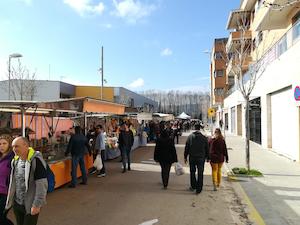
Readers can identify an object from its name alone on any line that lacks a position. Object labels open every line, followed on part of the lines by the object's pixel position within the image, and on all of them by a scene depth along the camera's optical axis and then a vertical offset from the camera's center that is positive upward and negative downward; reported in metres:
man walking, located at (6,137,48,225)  2.52 -0.74
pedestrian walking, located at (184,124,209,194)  5.64 -0.85
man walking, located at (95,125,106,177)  7.42 -0.88
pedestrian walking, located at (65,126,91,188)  6.23 -0.82
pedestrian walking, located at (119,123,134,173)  7.93 -0.79
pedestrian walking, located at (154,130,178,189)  6.04 -0.92
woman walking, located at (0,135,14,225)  2.82 -0.63
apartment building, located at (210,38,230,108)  41.68 +9.27
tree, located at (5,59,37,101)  21.16 +3.44
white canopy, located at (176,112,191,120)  35.62 +0.52
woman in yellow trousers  5.96 -0.94
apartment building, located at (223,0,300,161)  9.16 +1.77
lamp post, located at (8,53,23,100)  15.62 +4.57
